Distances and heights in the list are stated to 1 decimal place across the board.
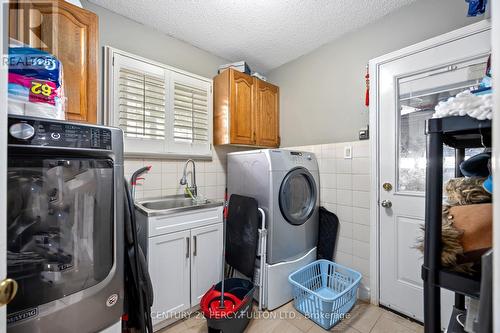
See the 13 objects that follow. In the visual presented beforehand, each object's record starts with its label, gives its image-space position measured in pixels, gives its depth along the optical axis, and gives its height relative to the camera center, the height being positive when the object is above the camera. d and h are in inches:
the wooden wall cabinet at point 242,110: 88.0 +24.8
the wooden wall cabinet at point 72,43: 46.1 +28.6
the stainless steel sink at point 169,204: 60.9 -13.2
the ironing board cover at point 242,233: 71.1 -23.7
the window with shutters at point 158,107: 69.1 +21.3
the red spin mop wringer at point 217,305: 55.5 -39.3
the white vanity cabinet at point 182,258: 60.0 -28.2
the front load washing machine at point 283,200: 71.0 -12.2
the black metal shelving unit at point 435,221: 21.2 -5.8
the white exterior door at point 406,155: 60.0 +3.7
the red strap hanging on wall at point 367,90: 74.4 +26.7
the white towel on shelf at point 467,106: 18.5 +5.6
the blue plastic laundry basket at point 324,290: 61.4 -40.9
